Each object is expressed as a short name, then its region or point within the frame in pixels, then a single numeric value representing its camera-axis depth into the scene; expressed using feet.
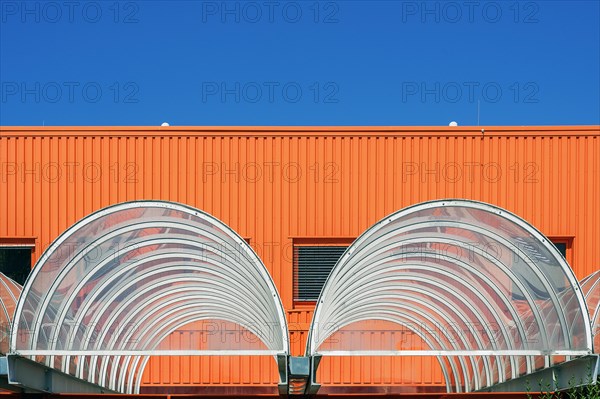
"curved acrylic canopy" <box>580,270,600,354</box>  37.29
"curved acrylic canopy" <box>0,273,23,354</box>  37.65
